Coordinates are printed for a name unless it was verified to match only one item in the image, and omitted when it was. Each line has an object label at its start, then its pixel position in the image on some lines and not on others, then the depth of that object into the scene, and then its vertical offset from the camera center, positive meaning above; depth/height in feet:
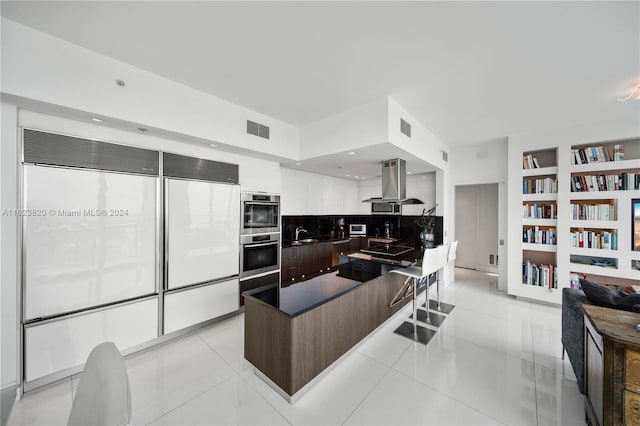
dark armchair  6.05 -3.37
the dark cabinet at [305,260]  13.73 -3.14
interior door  18.45 -1.13
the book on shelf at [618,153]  10.73 +2.84
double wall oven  10.76 -1.41
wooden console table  4.15 -3.00
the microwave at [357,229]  19.03 -1.42
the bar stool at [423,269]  8.97 -2.31
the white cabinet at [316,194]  14.33 +1.30
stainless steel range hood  11.38 +1.64
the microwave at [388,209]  15.79 +0.25
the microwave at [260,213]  10.79 -0.05
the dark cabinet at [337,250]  16.75 -2.84
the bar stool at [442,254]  10.14 -1.97
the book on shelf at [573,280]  11.61 -3.48
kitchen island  5.72 -3.31
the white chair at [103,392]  2.36 -1.99
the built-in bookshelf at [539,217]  12.23 -0.27
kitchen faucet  16.49 -1.31
